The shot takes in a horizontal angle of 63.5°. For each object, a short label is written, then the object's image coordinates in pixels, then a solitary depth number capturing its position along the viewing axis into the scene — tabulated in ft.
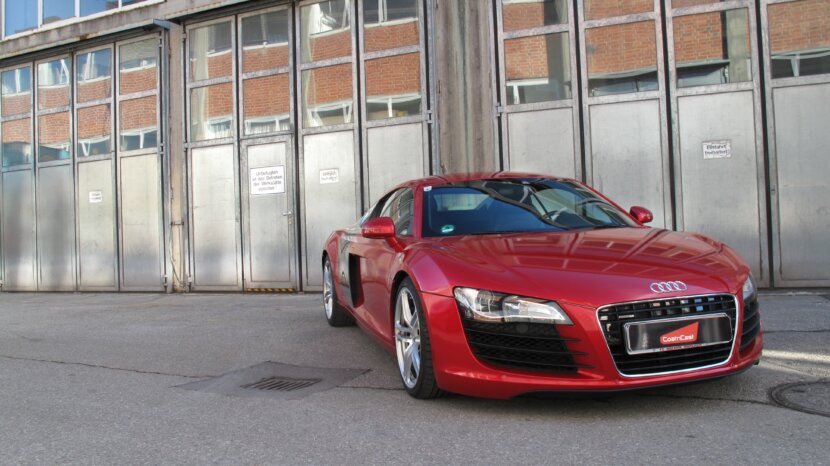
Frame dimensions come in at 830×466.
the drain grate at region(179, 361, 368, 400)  14.62
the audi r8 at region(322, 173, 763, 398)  10.76
